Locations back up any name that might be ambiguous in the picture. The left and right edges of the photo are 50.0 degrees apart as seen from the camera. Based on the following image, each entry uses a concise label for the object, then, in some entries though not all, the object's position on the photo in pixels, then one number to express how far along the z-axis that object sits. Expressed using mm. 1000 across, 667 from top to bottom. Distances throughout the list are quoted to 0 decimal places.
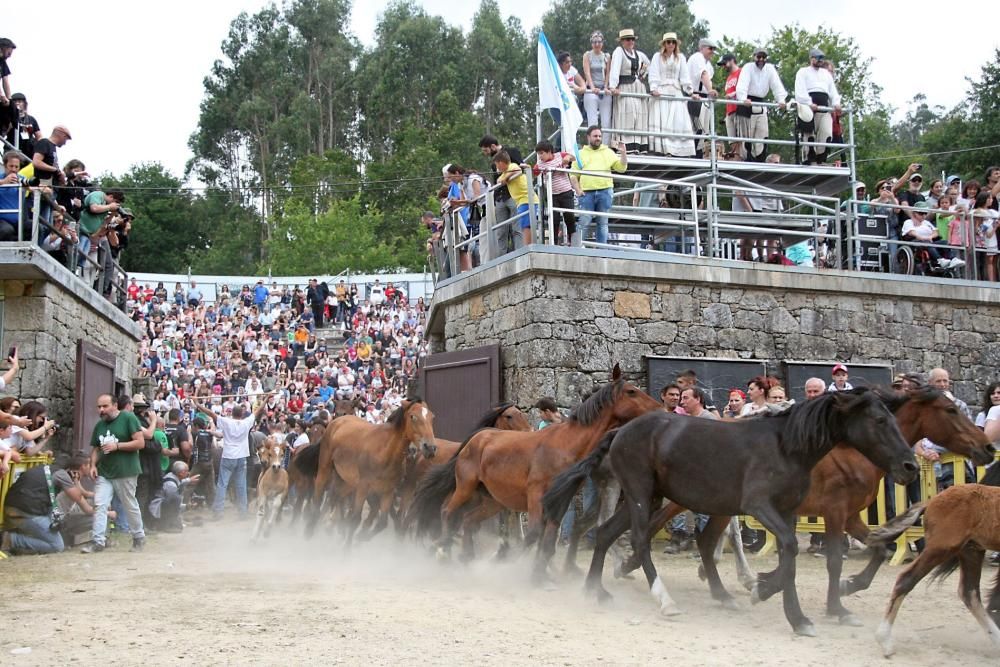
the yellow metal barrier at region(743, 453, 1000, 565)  10438
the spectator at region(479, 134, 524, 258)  14133
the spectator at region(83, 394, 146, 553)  12469
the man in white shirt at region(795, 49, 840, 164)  15898
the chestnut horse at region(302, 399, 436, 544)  11352
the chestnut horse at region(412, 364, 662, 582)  9414
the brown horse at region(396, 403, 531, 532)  11320
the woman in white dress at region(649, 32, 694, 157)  15242
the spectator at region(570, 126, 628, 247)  13398
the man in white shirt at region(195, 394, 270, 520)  17562
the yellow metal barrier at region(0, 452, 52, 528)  11938
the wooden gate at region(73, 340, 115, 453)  15500
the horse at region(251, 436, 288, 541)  14203
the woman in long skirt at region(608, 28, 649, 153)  15016
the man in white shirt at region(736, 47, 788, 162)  15633
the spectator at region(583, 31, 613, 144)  15078
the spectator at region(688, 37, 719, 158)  15469
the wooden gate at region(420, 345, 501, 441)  13320
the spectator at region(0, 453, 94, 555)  11953
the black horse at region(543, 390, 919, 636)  7195
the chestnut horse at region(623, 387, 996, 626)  7676
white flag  13914
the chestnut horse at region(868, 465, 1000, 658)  6363
